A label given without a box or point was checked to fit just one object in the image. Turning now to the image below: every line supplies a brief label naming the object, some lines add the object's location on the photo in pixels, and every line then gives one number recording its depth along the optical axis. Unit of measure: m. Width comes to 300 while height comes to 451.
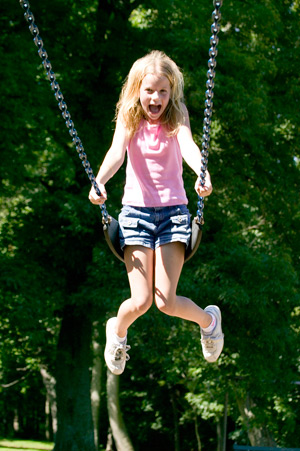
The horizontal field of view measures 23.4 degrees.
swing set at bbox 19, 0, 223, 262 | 3.48
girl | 3.96
